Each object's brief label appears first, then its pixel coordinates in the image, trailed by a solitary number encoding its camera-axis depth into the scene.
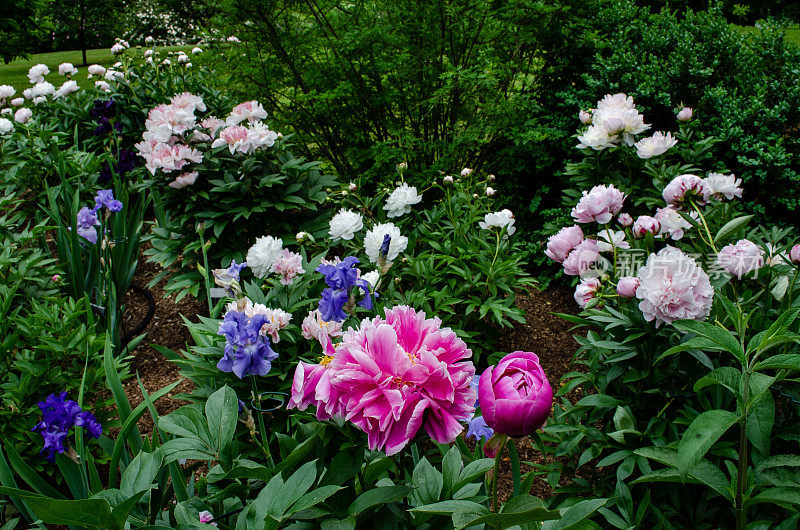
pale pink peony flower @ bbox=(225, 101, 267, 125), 2.69
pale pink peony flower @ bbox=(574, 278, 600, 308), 1.45
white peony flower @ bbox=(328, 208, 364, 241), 1.97
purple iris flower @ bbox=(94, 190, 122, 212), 2.32
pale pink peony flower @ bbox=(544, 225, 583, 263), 1.52
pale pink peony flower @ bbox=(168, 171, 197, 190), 2.64
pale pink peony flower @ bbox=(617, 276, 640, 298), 1.30
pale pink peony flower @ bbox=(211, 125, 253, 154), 2.54
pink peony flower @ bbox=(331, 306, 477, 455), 0.71
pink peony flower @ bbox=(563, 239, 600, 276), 1.50
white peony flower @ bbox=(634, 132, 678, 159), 1.99
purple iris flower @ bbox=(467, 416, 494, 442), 1.10
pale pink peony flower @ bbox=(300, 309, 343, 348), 1.20
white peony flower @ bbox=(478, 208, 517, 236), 2.24
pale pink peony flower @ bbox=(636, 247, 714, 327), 1.20
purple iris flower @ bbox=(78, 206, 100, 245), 2.24
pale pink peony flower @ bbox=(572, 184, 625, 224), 1.50
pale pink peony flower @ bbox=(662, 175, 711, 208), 1.54
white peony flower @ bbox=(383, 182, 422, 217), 2.32
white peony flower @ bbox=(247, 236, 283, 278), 1.61
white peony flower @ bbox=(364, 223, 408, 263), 1.68
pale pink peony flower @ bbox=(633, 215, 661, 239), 1.51
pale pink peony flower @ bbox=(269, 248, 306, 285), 1.61
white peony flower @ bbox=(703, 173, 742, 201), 1.66
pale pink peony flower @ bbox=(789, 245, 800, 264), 1.28
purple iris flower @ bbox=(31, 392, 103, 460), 1.19
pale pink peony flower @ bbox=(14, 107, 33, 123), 3.95
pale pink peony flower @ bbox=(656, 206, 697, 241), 1.64
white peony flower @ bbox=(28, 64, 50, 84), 4.51
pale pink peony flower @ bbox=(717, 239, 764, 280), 1.38
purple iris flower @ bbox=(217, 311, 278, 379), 1.04
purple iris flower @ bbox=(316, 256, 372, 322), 1.11
